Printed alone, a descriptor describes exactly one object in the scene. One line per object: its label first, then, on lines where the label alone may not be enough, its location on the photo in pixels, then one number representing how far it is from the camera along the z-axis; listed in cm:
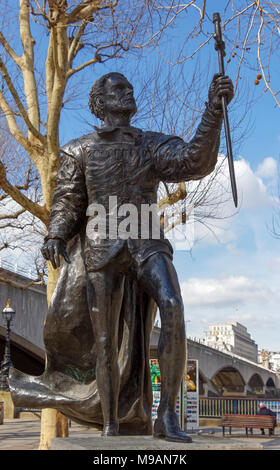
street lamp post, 2092
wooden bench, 1775
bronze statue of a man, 361
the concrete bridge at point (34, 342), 2773
